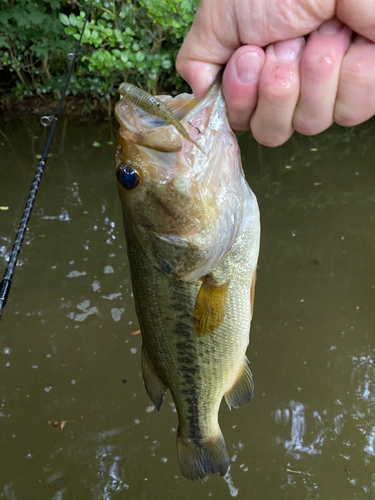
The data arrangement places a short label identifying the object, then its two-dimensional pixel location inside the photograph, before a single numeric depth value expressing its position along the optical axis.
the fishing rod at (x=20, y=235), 0.36
